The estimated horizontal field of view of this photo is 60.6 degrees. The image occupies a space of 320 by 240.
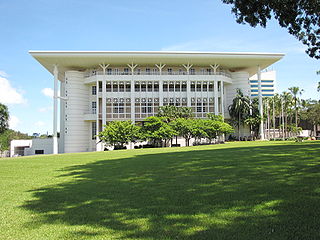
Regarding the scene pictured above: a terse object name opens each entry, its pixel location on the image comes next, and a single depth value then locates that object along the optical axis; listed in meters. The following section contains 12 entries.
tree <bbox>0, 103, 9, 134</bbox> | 55.28
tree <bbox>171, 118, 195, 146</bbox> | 40.22
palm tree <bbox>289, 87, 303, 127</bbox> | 65.31
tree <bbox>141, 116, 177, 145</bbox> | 39.38
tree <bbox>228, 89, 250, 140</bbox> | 48.84
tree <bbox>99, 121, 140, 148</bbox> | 39.44
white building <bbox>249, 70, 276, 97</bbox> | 104.88
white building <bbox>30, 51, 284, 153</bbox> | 48.00
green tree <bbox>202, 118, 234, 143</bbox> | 41.78
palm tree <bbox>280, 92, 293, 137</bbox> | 66.31
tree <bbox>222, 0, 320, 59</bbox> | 10.41
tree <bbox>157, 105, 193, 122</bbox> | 43.50
